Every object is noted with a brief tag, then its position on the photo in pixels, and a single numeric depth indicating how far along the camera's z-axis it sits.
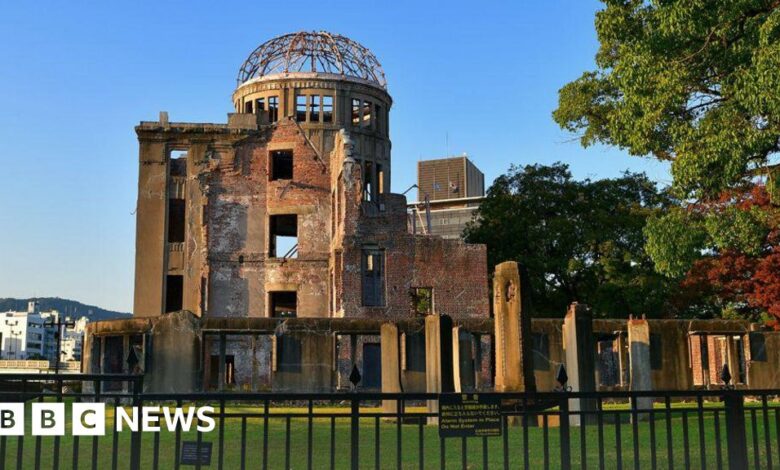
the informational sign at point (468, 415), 6.57
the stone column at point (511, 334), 15.48
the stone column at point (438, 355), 16.58
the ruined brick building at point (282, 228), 31.98
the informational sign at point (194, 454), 6.34
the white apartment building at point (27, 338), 155.75
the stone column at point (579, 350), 16.30
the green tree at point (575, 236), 34.50
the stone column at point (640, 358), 18.11
